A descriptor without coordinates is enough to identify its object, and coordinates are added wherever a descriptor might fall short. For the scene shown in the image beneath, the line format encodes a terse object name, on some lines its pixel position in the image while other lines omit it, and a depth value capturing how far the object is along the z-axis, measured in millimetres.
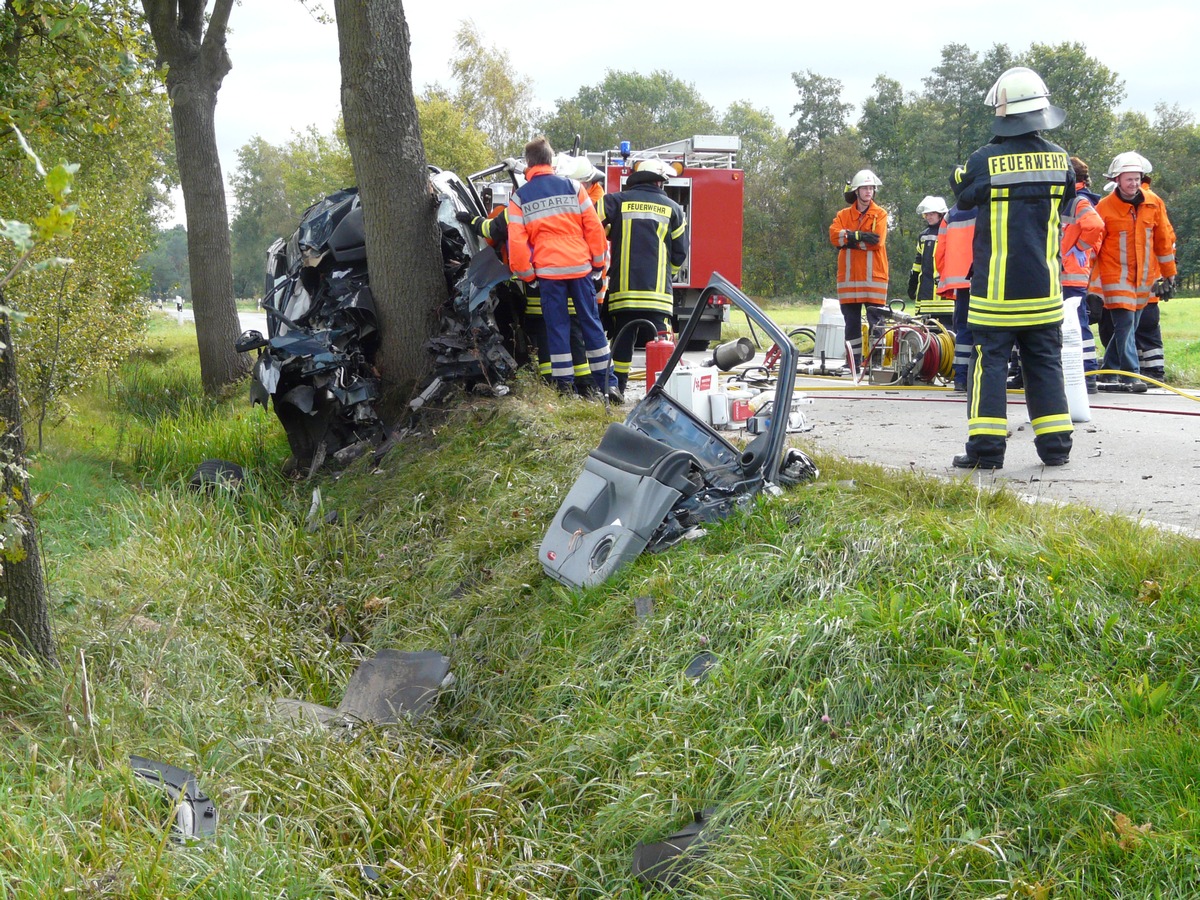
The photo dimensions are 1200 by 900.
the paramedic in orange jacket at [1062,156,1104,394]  7941
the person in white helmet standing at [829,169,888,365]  10000
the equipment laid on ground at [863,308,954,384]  9211
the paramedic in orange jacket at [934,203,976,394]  8477
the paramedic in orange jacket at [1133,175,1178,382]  8984
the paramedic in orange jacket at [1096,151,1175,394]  8672
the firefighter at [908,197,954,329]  10195
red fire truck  14492
